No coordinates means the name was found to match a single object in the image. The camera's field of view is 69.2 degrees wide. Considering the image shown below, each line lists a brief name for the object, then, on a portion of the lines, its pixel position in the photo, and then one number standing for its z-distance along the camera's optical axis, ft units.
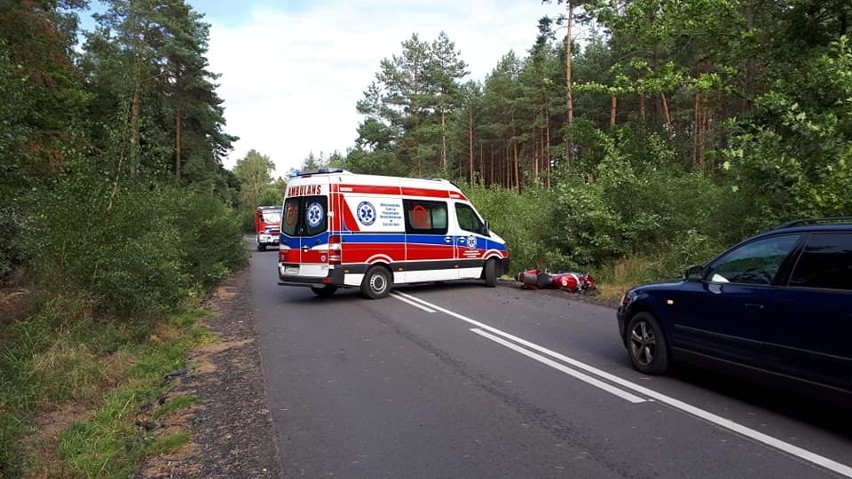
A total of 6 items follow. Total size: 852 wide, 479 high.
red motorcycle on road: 47.06
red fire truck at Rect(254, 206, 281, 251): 129.08
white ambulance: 42.27
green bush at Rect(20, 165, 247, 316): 28.91
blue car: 15.21
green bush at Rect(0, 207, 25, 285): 34.12
